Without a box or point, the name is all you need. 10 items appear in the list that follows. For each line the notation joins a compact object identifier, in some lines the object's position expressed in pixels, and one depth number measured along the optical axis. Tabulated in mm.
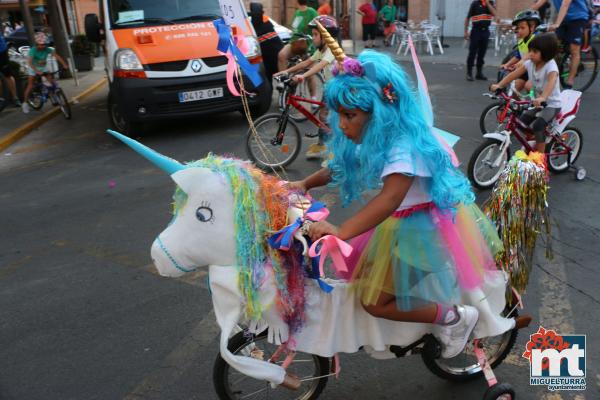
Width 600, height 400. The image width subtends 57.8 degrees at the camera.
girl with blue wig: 2074
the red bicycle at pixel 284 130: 6074
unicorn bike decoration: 2115
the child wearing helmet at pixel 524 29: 7156
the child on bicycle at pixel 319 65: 5883
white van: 7621
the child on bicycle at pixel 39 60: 9680
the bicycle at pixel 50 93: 9688
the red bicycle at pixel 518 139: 5281
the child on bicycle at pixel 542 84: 5254
